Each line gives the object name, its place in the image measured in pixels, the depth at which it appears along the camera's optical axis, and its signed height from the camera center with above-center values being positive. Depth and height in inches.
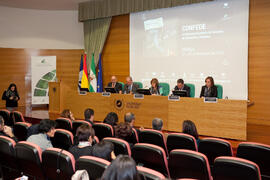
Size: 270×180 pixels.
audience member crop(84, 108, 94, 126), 161.8 -18.4
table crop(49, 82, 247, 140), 182.7 -19.6
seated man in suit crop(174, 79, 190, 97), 236.1 +0.2
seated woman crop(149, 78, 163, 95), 241.0 -2.7
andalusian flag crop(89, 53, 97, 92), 349.1 +13.1
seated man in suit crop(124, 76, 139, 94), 260.6 -1.1
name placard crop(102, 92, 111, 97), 243.0 -7.8
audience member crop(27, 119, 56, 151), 114.2 -22.4
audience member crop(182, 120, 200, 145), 124.6 -20.5
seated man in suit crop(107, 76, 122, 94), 273.1 +0.9
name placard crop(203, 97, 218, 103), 189.4 -9.9
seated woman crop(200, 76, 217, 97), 221.5 -2.2
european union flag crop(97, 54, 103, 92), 348.9 +5.1
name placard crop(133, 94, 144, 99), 223.9 -8.7
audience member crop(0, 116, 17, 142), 130.7 -23.9
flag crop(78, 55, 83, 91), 339.5 +16.6
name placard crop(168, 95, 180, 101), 206.7 -9.4
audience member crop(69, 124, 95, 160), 98.1 -22.3
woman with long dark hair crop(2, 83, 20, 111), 283.9 -14.0
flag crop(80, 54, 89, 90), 313.0 +6.9
